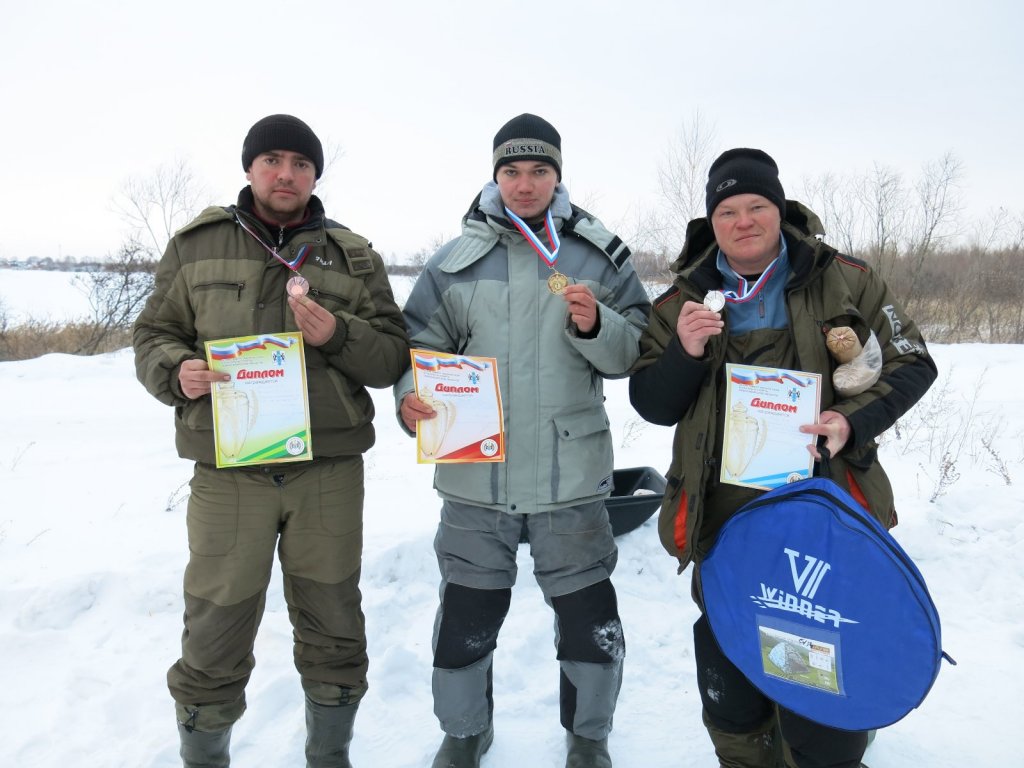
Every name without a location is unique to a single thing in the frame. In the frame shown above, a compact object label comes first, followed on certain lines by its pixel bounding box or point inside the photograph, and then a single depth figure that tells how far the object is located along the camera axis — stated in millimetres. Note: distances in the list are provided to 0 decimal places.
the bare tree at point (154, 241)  14992
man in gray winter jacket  2377
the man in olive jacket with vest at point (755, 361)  1933
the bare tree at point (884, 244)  16859
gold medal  2227
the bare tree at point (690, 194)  18047
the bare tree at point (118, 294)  14516
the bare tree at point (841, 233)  16797
